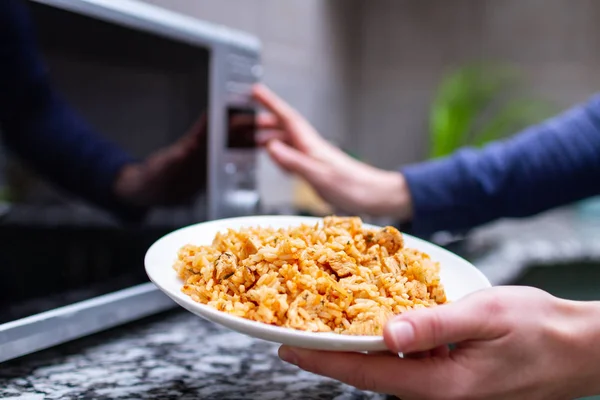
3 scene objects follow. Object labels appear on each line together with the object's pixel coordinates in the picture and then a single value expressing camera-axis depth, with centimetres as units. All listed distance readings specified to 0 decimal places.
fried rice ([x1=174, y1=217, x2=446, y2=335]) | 48
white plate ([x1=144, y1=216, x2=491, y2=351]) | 44
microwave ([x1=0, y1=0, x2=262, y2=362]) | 62
